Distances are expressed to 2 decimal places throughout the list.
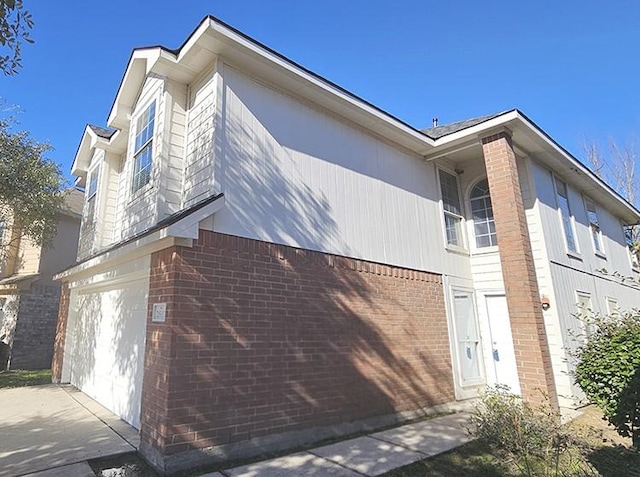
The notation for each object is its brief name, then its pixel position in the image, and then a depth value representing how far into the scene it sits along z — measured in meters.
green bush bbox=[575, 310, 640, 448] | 4.27
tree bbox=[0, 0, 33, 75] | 3.27
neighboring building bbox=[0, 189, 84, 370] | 13.84
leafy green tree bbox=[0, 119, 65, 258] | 11.08
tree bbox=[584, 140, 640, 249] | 21.81
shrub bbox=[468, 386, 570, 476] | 4.84
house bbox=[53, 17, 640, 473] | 4.97
